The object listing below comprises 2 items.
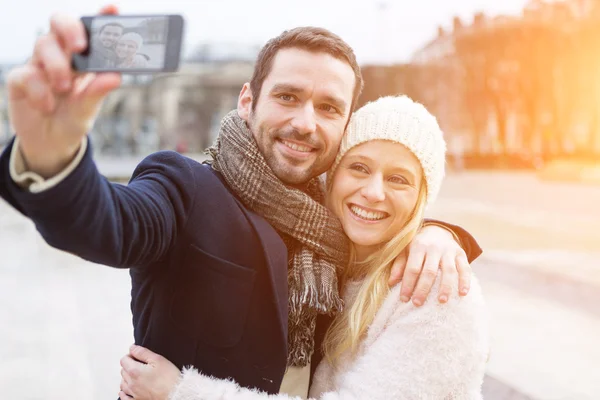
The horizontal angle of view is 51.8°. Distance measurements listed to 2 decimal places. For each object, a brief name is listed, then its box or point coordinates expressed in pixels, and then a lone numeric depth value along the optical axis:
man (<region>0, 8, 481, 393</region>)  1.16
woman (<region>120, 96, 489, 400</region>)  1.84
